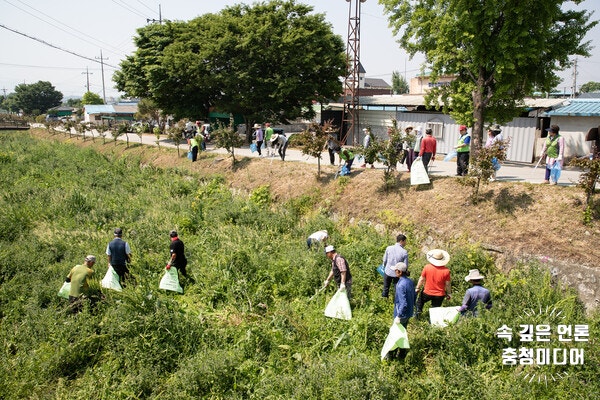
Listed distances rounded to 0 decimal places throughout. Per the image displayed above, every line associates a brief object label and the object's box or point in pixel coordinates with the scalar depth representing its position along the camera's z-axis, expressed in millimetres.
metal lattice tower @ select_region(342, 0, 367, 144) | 25594
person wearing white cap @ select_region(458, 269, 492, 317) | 6941
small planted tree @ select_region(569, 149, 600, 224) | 8523
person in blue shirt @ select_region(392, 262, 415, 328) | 6516
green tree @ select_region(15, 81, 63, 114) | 84312
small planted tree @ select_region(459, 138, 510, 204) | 10008
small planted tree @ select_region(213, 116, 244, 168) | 17906
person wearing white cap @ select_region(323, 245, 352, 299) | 7805
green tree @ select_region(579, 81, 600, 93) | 75250
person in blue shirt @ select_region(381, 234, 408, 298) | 7930
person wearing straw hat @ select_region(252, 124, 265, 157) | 19516
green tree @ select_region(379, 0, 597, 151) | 12797
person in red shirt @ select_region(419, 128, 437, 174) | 12453
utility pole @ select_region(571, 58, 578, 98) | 49006
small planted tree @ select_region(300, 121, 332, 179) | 13961
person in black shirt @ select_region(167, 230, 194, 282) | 9453
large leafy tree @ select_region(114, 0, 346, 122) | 25453
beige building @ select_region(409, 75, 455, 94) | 48844
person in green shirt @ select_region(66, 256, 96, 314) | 8375
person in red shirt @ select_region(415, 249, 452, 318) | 7297
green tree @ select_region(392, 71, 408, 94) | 69688
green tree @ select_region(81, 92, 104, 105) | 78500
